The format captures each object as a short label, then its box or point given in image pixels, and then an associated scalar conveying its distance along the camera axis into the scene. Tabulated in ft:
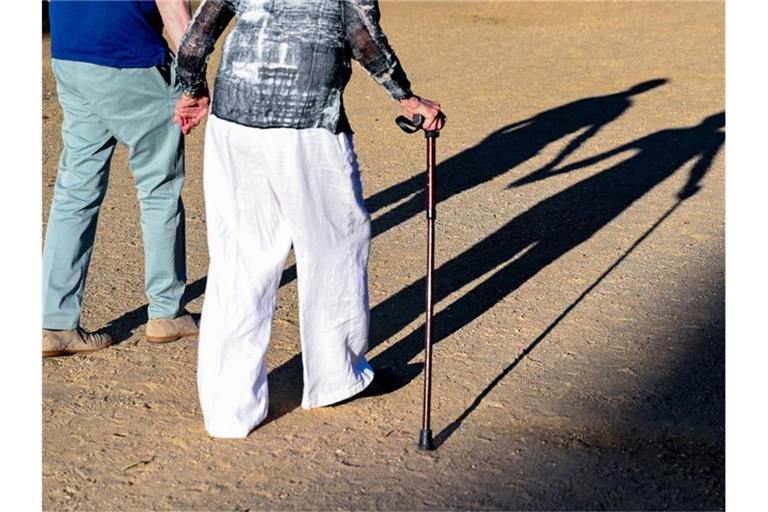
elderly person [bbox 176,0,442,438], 13.42
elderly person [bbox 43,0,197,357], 16.03
